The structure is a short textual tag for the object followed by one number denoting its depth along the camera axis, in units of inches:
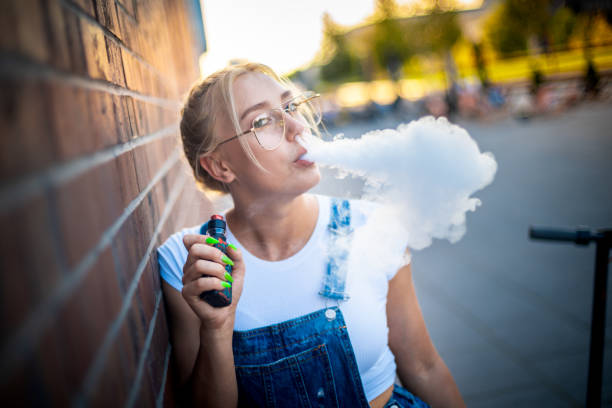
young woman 60.6
